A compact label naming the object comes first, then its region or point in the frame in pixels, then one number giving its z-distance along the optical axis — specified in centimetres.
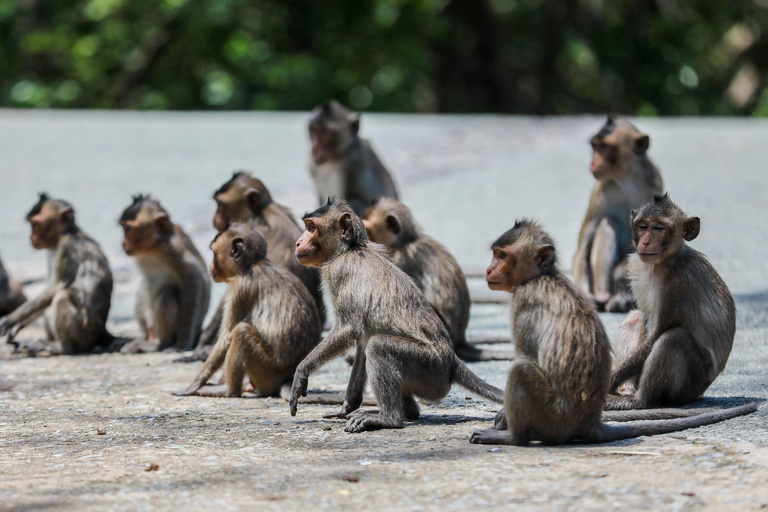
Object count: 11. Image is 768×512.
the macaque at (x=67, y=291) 1614
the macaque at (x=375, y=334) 1065
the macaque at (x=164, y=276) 1612
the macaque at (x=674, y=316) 1078
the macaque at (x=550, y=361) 941
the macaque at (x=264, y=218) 1528
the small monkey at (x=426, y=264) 1405
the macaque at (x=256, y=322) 1259
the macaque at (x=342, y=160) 1873
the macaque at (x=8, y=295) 1822
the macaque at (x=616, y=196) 1669
